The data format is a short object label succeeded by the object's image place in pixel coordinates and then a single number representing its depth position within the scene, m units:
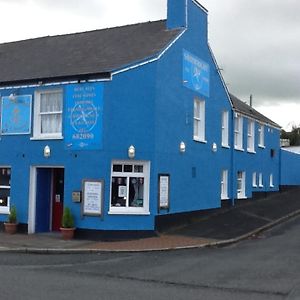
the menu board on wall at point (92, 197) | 17.75
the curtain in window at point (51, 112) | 18.94
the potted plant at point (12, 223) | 18.88
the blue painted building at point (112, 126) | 17.94
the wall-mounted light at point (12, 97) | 19.55
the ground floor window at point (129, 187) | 18.12
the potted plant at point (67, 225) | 17.58
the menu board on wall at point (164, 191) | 18.77
